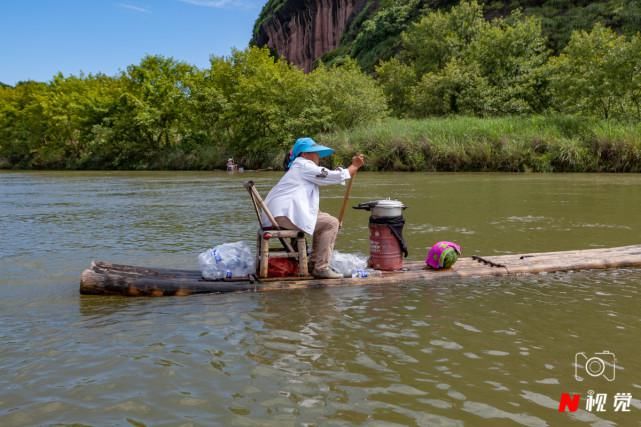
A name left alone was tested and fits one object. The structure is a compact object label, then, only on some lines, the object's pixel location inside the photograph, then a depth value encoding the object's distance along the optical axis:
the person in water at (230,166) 41.10
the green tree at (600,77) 29.92
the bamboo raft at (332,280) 6.40
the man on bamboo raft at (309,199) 6.52
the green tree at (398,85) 52.58
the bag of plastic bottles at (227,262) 6.70
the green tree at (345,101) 40.28
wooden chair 6.43
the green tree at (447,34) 51.62
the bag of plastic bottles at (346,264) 7.04
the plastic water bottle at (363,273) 6.93
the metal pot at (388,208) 7.00
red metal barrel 7.05
